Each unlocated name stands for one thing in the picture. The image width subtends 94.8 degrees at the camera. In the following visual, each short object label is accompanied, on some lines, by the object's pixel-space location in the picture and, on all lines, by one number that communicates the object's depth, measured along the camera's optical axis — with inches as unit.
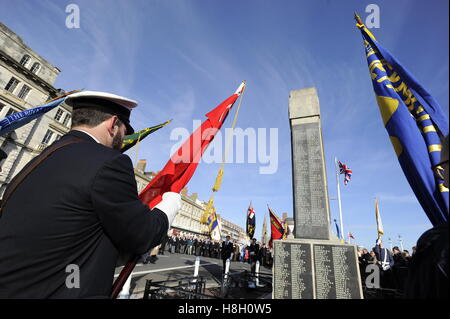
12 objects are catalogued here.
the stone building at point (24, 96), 902.4
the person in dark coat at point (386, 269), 381.0
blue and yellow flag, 111.3
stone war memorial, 163.0
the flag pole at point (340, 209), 645.9
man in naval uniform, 41.1
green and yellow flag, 210.4
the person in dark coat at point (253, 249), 587.5
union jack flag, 686.5
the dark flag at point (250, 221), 671.1
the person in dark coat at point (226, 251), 460.3
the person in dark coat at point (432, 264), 38.4
